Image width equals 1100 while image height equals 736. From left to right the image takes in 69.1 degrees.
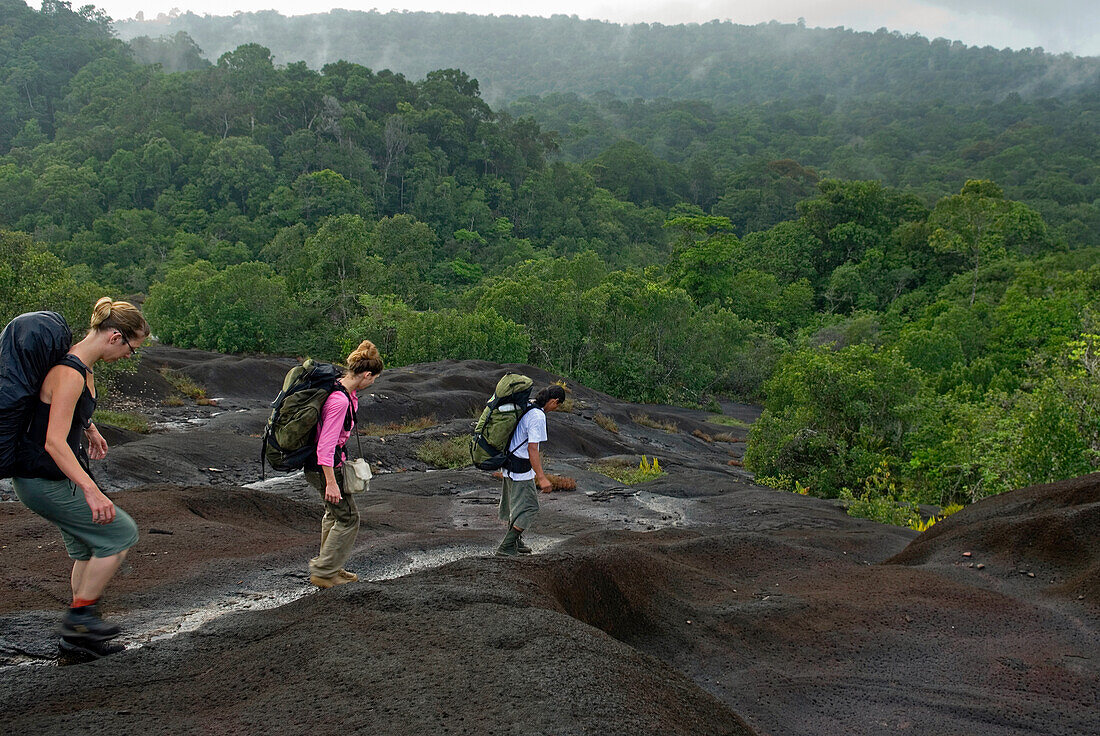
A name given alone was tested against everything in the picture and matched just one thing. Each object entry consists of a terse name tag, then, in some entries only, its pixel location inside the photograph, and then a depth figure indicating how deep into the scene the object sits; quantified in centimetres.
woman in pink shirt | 525
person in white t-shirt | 639
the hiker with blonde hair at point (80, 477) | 378
